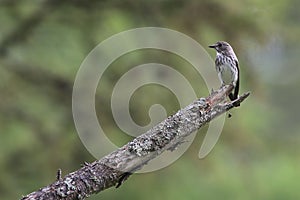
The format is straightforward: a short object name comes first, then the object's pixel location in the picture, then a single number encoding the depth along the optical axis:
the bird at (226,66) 5.83
